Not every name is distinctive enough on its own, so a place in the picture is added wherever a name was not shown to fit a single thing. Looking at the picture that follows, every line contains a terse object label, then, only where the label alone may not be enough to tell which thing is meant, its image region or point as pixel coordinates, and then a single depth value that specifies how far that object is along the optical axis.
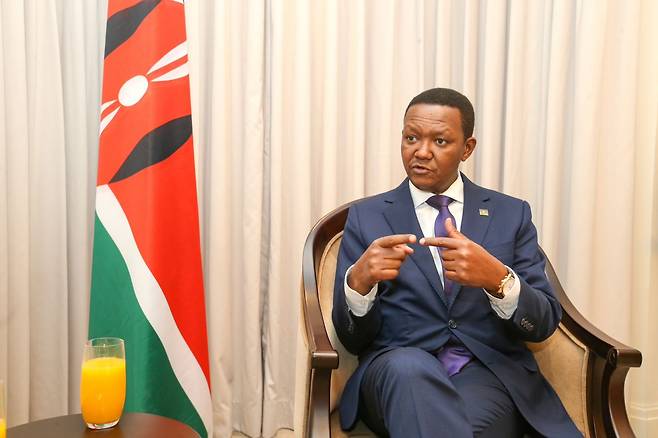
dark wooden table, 1.45
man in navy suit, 1.64
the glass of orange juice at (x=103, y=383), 1.48
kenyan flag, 2.09
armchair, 1.64
